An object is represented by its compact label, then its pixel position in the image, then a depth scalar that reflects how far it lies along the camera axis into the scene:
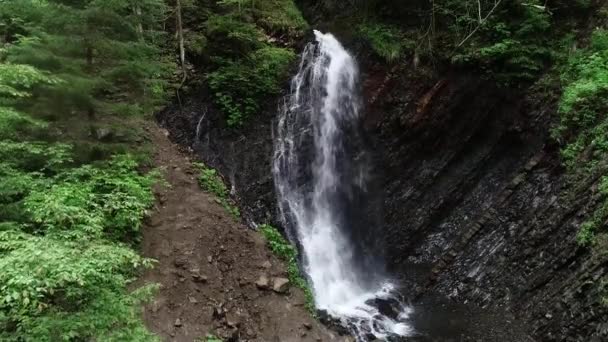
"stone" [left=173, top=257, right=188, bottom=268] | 8.47
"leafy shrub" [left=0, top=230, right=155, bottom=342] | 4.08
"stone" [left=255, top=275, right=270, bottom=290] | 9.16
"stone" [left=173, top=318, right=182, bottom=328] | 7.54
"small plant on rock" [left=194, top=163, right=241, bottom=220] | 10.69
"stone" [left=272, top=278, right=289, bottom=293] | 9.25
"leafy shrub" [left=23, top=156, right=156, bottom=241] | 5.66
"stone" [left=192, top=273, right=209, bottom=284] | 8.44
